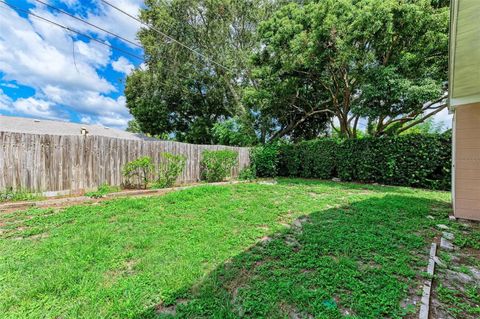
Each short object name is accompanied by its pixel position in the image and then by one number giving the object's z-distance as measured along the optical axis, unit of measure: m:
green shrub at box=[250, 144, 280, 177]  10.60
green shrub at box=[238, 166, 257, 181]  9.88
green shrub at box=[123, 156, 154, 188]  6.40
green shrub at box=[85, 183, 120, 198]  5.30
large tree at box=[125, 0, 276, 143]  13.08
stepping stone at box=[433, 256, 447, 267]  2.42
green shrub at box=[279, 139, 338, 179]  9.30
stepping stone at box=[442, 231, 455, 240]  3.12
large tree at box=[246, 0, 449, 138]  7.12
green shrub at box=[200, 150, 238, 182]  8.55
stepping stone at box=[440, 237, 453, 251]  2.83
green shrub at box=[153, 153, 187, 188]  7.15
